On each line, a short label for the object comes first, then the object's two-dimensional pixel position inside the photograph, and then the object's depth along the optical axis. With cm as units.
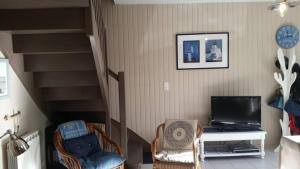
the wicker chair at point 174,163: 245
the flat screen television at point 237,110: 335
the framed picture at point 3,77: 206
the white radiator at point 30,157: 216
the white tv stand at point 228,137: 322
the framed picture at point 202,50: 348
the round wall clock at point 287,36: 353
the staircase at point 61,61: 187
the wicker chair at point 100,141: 229
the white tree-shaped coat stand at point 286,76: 332
